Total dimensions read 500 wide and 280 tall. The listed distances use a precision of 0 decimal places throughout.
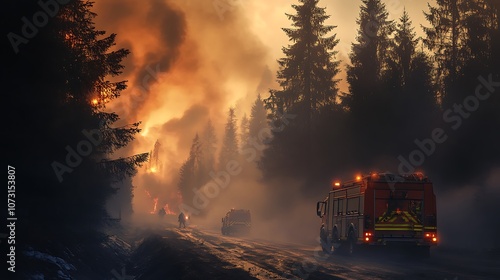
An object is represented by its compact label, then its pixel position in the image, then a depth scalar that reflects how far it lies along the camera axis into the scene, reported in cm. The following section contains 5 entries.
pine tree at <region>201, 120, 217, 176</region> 13050
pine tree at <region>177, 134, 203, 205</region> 12925
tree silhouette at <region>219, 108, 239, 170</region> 11600
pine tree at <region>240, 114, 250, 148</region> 11425
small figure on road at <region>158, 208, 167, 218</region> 9838
